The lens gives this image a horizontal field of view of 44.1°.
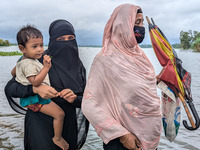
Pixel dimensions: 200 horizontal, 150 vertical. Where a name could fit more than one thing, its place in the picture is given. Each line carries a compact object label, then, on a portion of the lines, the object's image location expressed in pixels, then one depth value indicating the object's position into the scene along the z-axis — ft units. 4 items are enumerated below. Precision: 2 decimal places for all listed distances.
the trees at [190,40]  185.47
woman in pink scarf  5.98
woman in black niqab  7.42
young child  6.25
